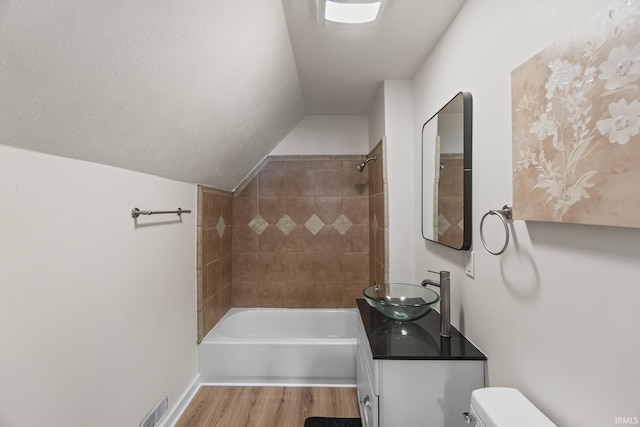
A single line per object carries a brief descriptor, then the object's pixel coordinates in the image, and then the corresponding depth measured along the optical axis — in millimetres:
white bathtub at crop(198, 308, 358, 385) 2400
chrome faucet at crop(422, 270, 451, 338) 1528
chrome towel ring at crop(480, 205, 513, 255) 1144
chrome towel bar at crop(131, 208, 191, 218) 1550
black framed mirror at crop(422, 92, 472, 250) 1480
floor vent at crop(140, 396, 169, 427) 1674
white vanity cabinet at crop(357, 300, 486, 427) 1333
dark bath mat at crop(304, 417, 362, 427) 1978
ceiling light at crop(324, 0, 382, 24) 1498
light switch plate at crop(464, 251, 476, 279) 1472
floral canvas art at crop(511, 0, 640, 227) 666
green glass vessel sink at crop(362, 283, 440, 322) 1640
